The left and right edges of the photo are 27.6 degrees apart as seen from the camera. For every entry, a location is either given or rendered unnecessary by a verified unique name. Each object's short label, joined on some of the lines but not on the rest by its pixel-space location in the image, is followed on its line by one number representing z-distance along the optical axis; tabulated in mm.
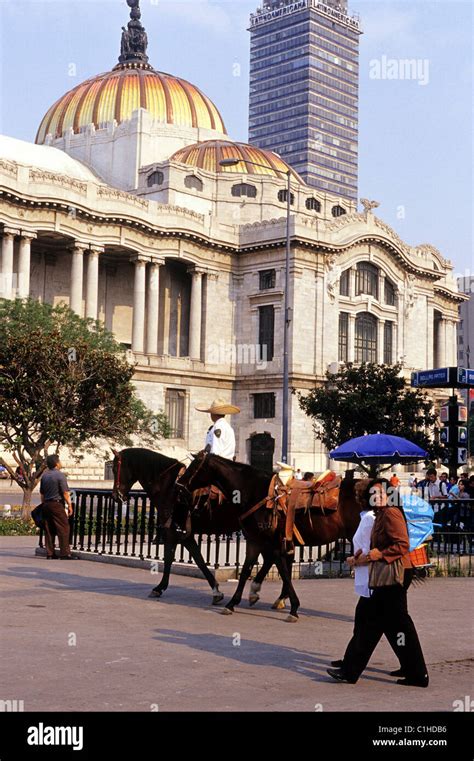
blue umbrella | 22297
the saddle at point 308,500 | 13008
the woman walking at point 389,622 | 8875
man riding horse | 13992
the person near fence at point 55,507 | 18250
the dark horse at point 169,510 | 13797
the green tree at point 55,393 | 28938
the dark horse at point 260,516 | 12938
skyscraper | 161375
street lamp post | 38562
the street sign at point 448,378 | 24234
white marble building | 57500
